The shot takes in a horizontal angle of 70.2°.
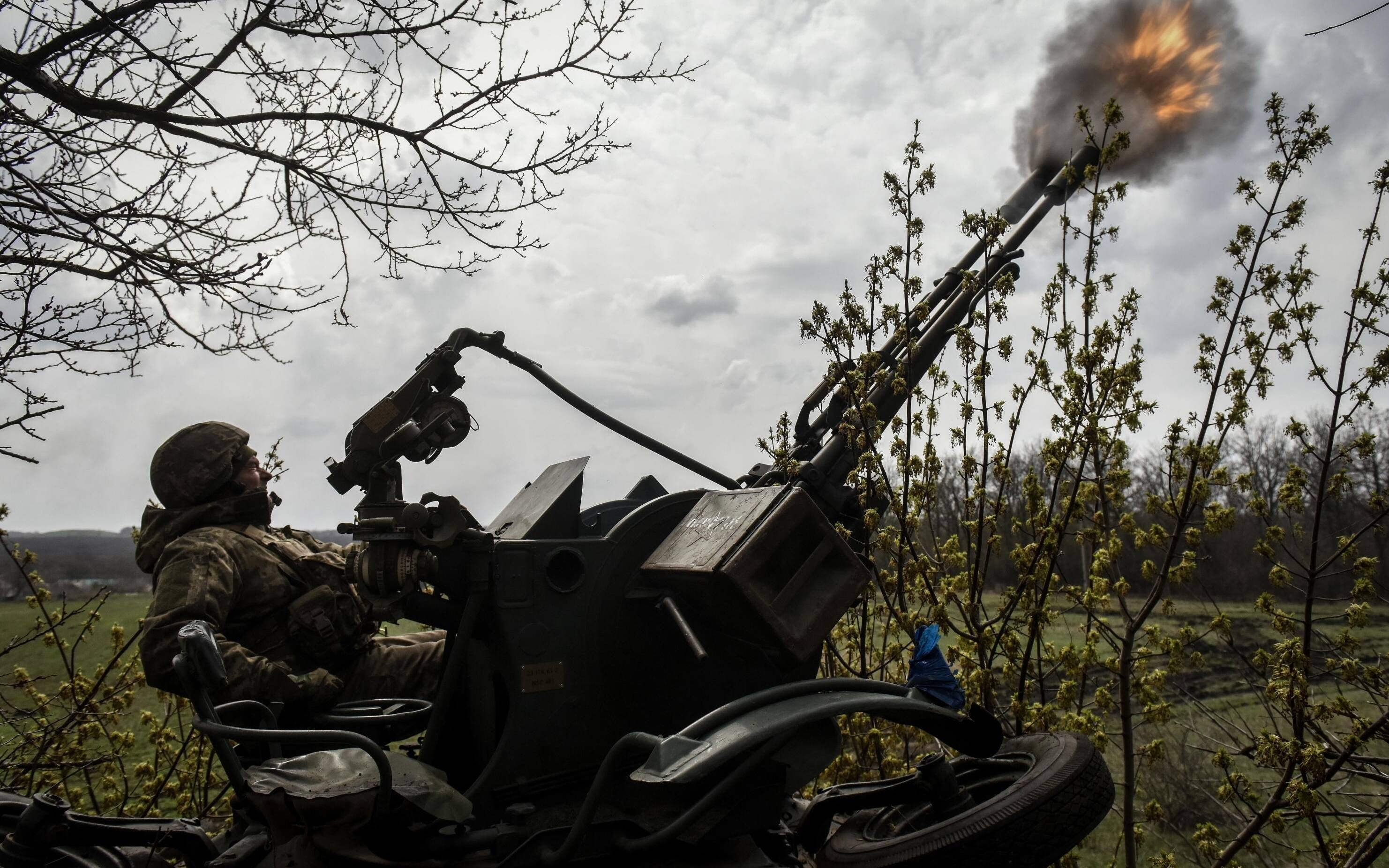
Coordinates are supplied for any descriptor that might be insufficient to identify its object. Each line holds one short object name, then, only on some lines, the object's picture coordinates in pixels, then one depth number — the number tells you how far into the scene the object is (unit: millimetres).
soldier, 3881
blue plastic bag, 3416
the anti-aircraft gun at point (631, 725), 3020
